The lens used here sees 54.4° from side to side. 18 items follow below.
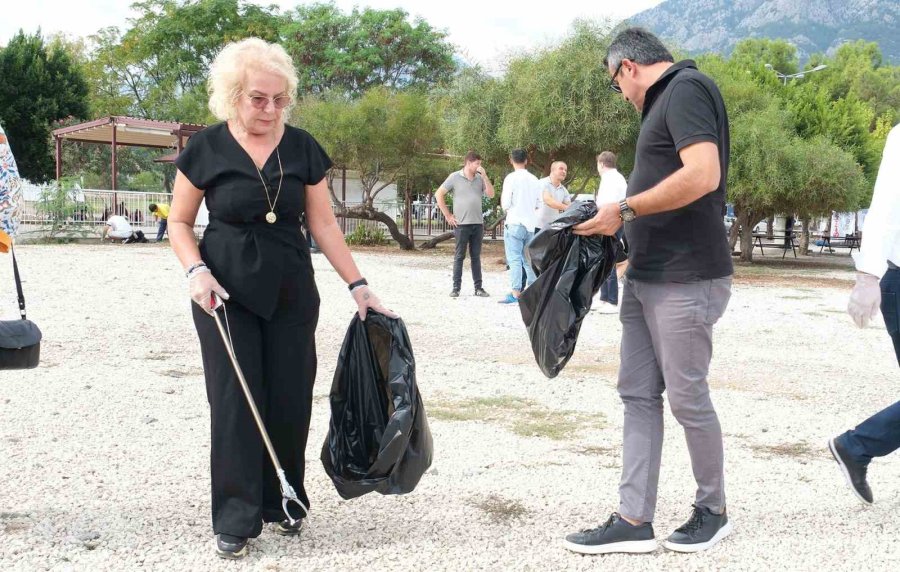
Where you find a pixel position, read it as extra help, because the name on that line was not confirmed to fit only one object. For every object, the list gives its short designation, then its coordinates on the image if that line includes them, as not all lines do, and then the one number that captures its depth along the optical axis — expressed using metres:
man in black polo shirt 2.99
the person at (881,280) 3.30
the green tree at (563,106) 17.89
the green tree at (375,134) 22.81
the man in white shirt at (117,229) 23.16
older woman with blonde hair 3.15
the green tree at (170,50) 44.25
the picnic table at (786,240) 27.16
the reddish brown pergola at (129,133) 24.59
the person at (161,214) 23.45
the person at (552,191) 10.80
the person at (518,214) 10.97
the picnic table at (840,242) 30.14
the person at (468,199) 11.55
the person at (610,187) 9.73
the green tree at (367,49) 40.53
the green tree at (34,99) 32.78
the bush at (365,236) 26.25
